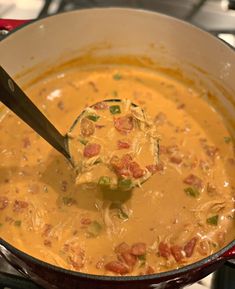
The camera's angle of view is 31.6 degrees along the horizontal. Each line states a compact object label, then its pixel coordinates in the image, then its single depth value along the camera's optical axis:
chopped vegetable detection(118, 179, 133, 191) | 0.39
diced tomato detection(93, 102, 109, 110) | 0.43
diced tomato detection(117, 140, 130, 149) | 0.40
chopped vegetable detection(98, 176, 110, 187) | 0.39
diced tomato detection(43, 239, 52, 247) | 0.41
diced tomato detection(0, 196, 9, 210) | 0.43
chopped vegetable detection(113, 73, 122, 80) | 0.54
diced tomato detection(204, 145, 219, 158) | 0.48
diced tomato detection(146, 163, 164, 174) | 0.40
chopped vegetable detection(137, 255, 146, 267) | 0.39
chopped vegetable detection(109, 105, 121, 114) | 0.43
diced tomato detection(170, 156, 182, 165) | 0.46
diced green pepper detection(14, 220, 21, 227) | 0.42
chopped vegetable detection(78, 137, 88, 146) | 0.41
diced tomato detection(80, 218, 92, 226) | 0.42
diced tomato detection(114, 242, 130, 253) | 0.40
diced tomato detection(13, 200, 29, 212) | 0.43
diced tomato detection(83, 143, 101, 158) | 0.40
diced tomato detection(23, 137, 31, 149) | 0.47
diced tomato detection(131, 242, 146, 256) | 0.40
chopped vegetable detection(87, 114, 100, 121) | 0.42
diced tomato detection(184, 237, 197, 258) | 0.40
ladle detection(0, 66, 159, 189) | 0.31
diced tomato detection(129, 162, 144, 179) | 0.39
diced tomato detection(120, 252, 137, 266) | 0.39
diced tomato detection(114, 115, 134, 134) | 0.41
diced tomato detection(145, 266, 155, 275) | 0.39
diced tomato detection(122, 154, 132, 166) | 0.39
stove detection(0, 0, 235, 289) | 0.54
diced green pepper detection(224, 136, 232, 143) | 0.50
